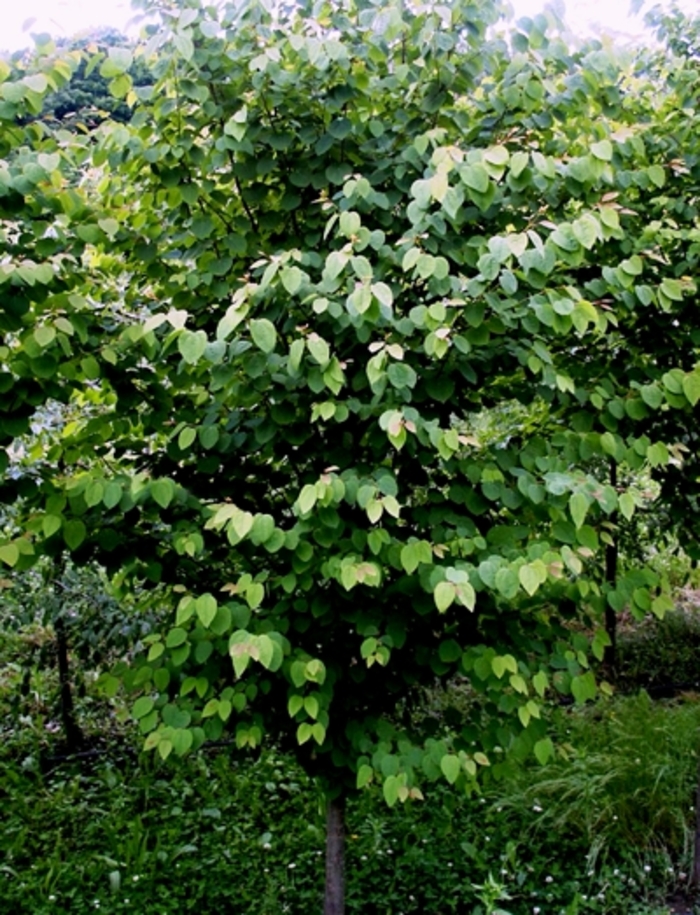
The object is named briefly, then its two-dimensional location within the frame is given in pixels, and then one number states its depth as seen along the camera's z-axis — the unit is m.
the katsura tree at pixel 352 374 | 1.70
